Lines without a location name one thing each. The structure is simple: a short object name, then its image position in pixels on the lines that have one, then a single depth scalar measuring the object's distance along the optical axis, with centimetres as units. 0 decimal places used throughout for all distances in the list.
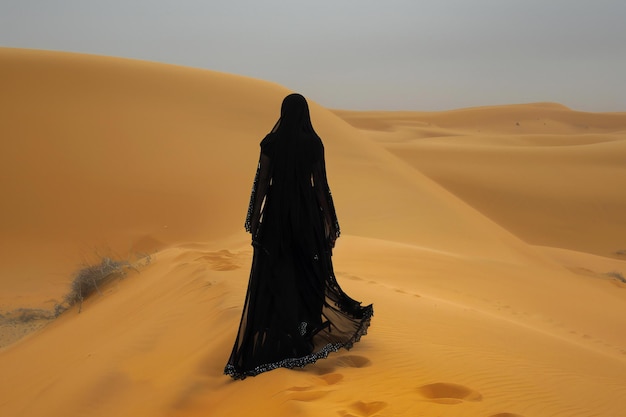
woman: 481
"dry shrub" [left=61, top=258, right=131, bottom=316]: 980
